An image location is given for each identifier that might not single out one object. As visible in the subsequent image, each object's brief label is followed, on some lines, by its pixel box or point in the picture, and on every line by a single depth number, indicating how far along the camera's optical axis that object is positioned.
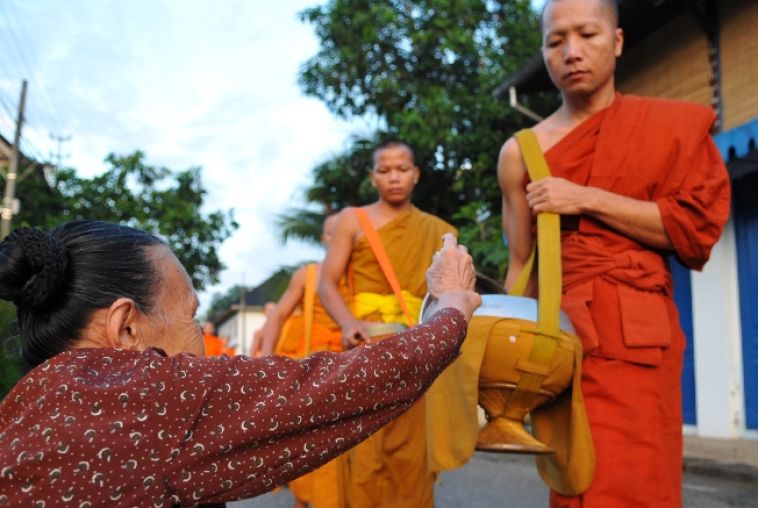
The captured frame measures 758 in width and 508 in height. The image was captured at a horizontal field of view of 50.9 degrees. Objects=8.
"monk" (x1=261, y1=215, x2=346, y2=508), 4.46
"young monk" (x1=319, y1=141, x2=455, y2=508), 3.80
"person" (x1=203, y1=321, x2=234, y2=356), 13.07
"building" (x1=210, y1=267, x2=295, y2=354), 63.88
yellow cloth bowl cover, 2.18
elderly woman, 1.33
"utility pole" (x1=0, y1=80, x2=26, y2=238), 19.98
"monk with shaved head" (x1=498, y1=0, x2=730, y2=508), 2.26
